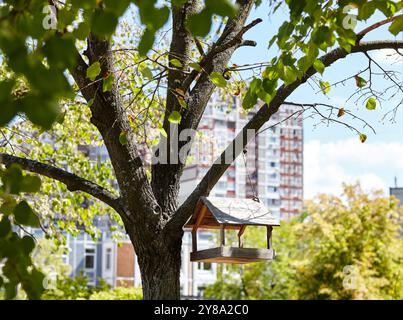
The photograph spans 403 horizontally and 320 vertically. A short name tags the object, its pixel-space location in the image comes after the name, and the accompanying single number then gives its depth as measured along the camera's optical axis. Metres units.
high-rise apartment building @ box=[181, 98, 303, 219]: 53.84
